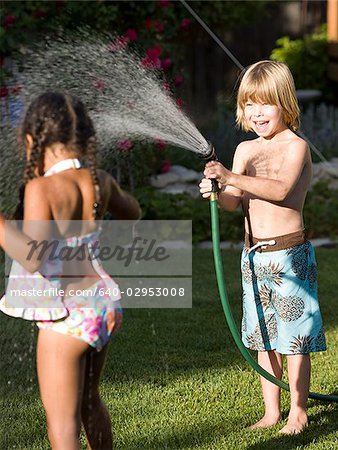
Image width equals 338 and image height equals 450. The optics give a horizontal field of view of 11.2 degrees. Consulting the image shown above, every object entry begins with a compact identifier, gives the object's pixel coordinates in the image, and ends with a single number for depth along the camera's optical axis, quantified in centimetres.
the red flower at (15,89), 1076
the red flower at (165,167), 1290
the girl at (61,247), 417
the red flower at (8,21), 1142
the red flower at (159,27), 1279
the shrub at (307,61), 1912
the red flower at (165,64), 1157
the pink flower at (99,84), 944
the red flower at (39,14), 1197
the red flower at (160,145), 1068
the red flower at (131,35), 1127
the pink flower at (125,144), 1007
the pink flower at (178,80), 1175
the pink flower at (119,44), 1033
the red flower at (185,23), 1322
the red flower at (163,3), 1275
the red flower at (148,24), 1268
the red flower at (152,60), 1024
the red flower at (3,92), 1080
